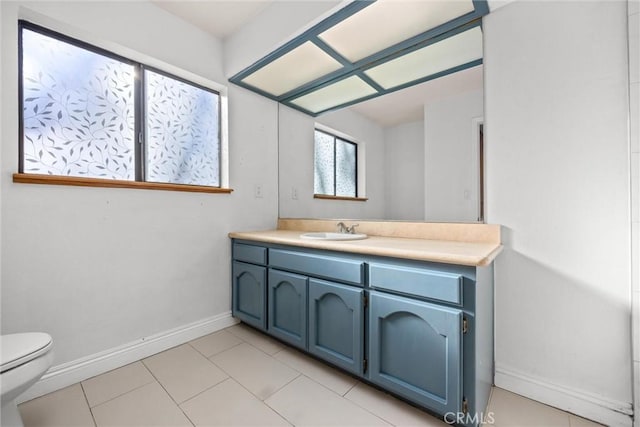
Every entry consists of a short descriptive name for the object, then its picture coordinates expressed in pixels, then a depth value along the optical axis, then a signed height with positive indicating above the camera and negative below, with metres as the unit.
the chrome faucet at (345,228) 1.96 -0.12
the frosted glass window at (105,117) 1.41 +0.61
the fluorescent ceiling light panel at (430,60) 1.53 +0.97
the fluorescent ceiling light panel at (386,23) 1.42 +1.09
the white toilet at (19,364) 0.95 -0.57
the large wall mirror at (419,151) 1.53 +0.39
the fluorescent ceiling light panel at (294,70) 1.86 +1.11
